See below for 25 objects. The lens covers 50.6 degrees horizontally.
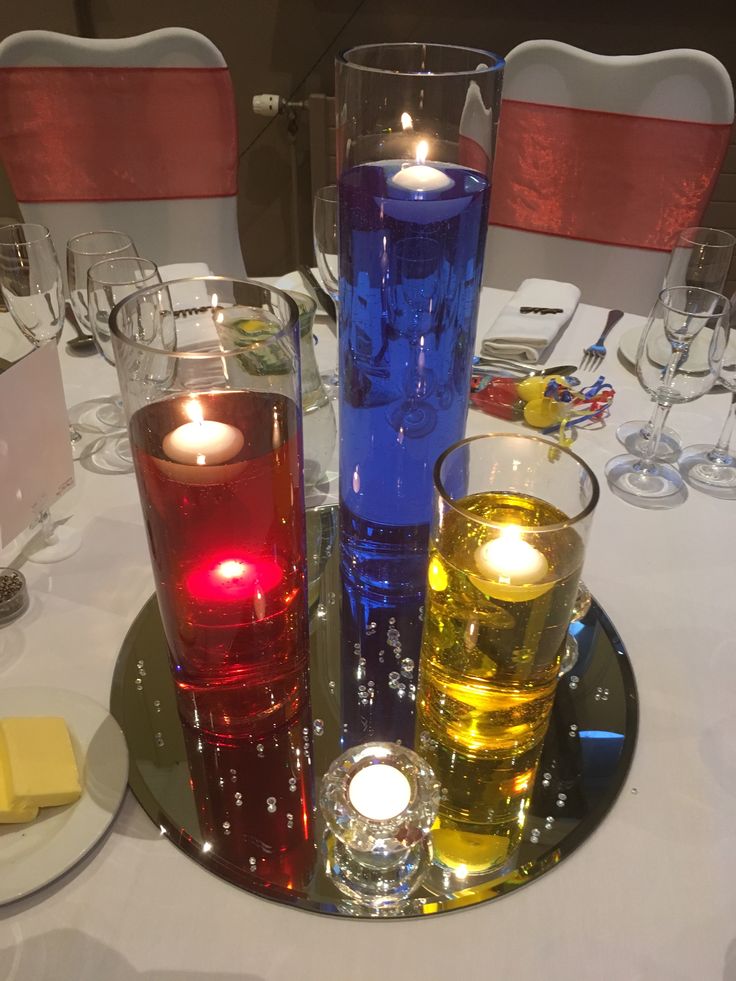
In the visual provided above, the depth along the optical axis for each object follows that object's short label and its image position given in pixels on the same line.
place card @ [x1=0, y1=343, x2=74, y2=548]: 0.64
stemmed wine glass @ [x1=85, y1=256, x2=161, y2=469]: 0.79
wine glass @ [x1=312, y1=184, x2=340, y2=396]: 0.88
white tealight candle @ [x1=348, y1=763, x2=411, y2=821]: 0.48
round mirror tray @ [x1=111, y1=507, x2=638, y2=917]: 0.47
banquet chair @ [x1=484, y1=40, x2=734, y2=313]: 1.38
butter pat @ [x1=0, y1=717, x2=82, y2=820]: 0.47
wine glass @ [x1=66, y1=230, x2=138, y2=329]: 0.84
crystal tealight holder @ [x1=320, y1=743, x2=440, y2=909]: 0.46
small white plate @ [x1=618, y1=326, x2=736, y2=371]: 0.75
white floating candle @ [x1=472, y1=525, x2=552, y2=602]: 0.49
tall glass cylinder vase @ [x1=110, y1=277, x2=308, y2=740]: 0.48
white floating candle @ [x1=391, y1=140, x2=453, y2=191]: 0.55
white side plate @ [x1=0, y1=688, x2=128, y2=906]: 0.45
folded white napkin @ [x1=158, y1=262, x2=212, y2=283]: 1.12
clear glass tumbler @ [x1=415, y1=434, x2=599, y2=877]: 0.49
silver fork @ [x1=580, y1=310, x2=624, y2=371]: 1.01
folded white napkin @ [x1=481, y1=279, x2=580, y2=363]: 0.99
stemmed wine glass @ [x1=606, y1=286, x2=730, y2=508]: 0.76
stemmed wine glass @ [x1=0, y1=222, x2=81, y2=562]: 0.83
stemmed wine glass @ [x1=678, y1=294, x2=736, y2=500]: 0.81
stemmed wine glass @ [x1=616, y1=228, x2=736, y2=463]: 1.13
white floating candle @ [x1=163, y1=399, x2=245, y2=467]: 0.48
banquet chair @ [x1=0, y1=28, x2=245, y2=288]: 1.43
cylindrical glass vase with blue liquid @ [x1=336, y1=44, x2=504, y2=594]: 0.55
